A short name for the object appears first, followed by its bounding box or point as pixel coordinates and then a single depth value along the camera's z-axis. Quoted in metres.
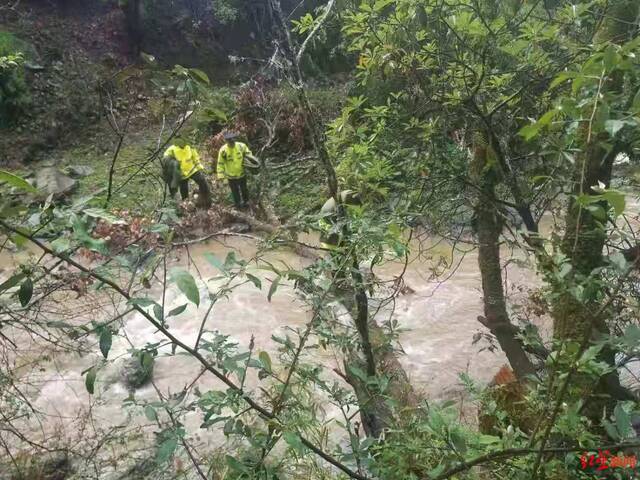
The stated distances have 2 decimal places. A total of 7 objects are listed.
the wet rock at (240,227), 8.93
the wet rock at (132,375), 5.18
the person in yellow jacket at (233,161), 9.25
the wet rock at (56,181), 10.09
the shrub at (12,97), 12.43
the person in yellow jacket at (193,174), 8.01
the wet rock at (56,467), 3.79
